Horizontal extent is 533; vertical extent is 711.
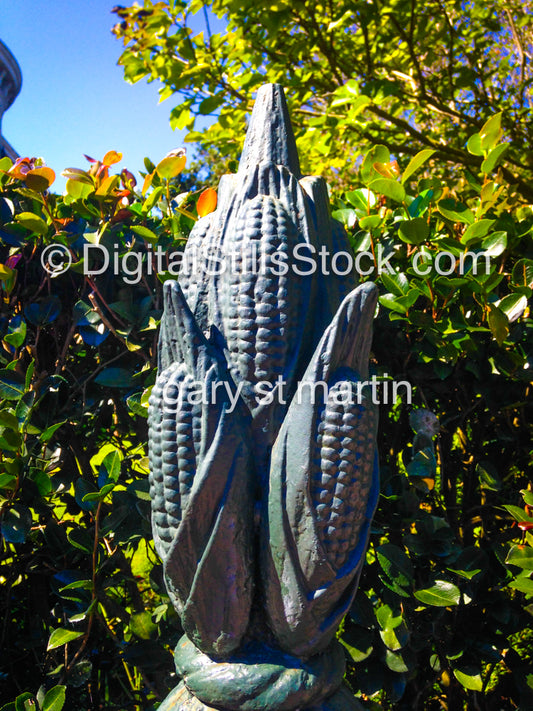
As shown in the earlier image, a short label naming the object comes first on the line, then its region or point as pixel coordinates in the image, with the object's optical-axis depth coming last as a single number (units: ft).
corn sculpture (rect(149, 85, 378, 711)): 1.86
